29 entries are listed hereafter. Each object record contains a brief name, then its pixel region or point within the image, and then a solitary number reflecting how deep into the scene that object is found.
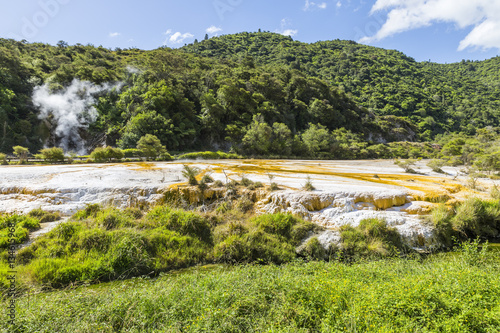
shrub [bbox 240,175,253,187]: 12.62
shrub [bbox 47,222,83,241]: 7.82
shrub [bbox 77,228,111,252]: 7.52
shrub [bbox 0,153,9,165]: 20.14
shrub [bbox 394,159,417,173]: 18.62
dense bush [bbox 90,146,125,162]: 22.98
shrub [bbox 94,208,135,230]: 8.68
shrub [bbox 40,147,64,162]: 21.88
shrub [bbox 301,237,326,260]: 7.86
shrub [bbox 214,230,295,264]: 7.89
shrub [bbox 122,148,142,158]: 27.86
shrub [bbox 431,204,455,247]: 8.20
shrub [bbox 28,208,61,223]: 9.13
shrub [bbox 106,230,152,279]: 7.00
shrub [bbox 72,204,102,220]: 9.34
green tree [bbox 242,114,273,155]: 36.25
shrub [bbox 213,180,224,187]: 12.48
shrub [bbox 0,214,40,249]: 7.37
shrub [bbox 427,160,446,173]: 19.17
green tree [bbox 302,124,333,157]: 38.78
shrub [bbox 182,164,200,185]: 12.53
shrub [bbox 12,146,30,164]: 23.63
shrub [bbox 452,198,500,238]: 8.52
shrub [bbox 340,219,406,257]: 7.67
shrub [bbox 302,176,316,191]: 11.50
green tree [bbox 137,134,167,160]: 26.82
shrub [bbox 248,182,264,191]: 12.18
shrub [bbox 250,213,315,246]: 8.73
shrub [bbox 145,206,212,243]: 8.90
